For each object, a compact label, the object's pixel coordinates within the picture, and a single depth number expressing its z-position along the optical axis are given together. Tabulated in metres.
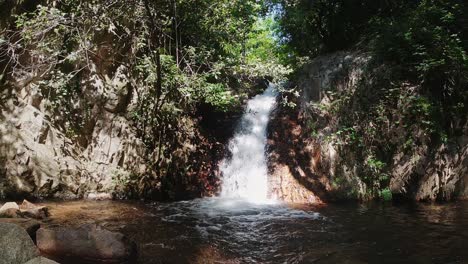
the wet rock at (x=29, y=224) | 5.30
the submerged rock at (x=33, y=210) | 6.91
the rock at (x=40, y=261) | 4.06
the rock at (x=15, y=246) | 4.16
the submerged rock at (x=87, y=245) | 5.03
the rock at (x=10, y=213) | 6.48
